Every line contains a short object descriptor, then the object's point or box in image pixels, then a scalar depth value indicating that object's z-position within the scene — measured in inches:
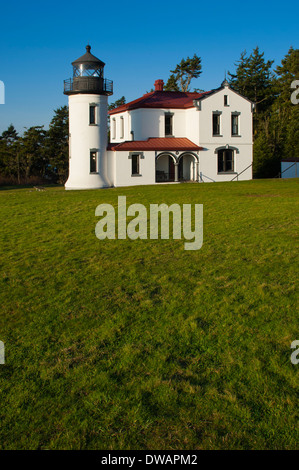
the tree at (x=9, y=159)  1900.8
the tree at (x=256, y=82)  2345.0
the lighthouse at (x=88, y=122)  1275.8
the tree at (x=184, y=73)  2514.8
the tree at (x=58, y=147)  2005.4
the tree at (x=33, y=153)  1936.5
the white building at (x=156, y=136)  1295.5
